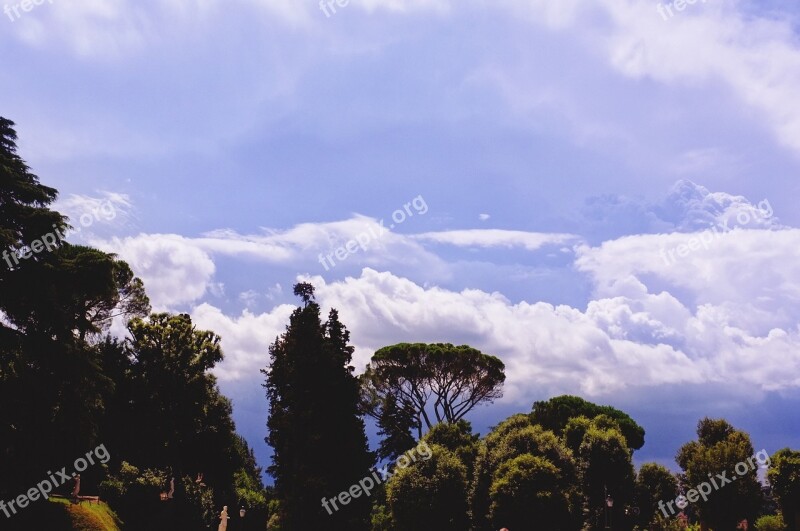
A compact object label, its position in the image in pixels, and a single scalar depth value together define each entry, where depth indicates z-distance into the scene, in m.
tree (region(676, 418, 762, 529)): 28.97
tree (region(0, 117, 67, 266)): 26.97
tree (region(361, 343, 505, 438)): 57.38
